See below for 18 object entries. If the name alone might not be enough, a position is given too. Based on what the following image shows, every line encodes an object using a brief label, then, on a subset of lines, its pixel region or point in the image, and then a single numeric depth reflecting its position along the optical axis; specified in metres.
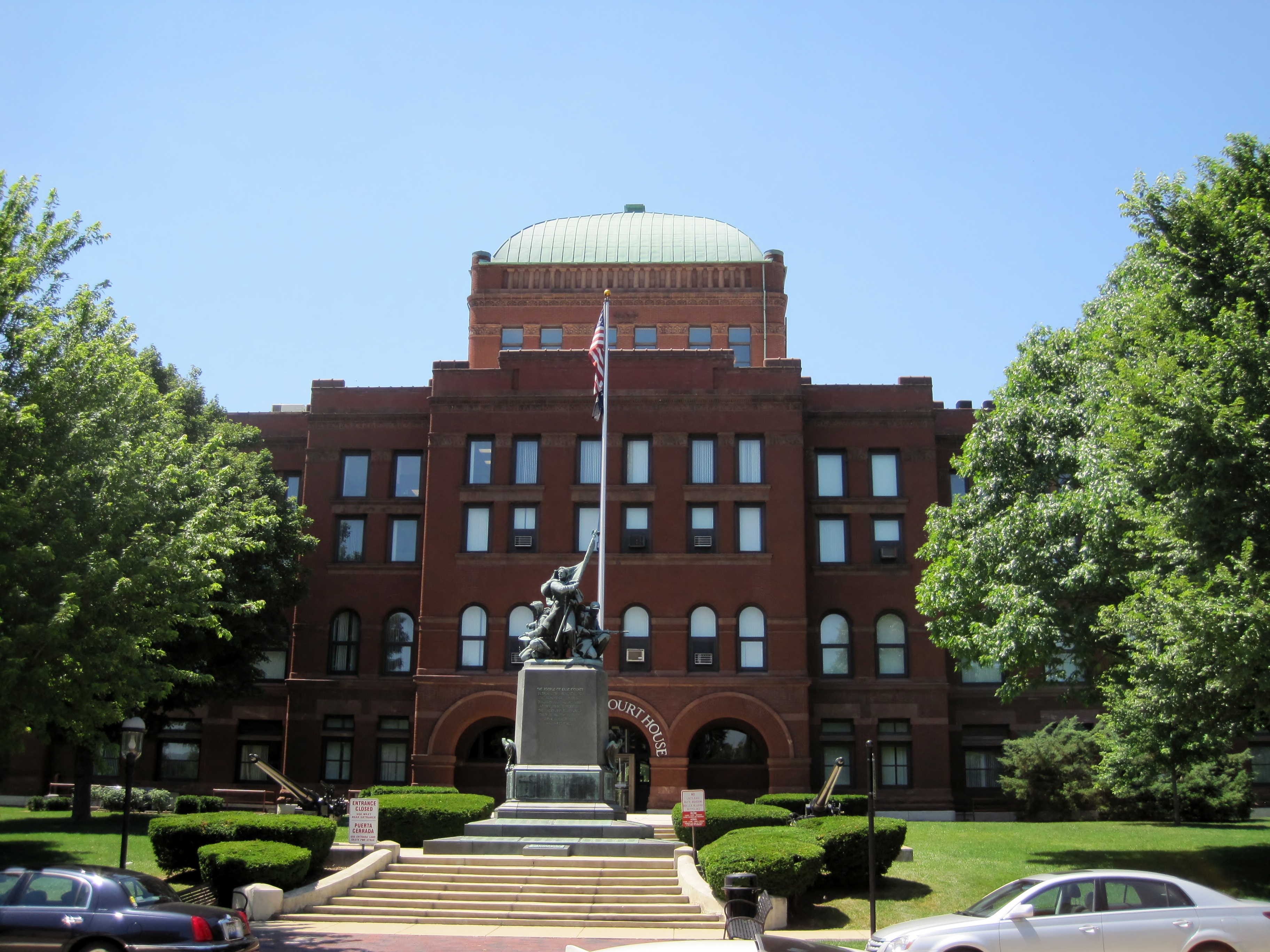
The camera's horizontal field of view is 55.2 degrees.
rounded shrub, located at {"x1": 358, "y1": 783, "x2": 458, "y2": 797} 31.75
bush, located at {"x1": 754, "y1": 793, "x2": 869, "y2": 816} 29.80
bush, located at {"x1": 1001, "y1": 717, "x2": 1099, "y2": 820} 35.75
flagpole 31.64
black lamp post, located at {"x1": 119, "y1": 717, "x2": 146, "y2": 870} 20.81
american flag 34.44
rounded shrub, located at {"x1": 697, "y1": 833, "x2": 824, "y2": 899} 18.91
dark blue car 13.21
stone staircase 19.66
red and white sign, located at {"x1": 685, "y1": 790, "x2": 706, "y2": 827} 21.89
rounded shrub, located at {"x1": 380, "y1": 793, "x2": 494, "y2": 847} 25.95
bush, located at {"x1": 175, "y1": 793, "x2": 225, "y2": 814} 28.72
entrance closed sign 22.20
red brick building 38.84
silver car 13.09
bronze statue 24.89
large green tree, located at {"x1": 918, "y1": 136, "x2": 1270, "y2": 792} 18.14
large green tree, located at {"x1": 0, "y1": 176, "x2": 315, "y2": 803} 15.44
